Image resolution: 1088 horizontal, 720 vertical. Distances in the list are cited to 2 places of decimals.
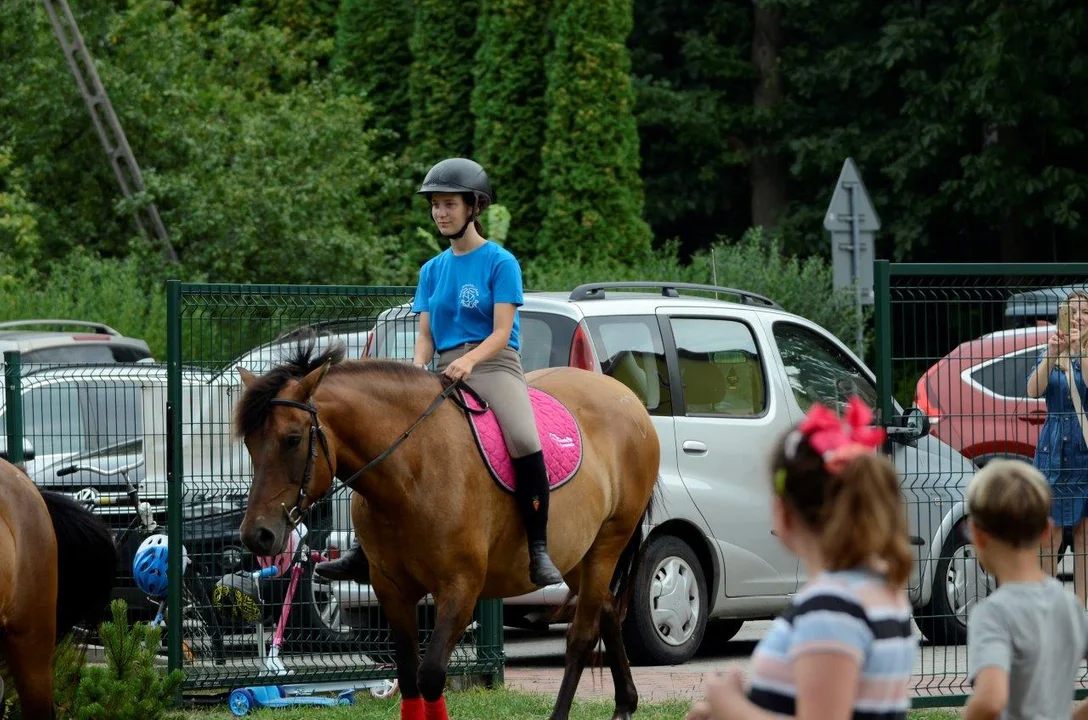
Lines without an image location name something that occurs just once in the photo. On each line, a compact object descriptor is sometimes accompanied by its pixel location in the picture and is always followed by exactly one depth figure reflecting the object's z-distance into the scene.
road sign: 33.50
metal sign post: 33.53
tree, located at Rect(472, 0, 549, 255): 66.81
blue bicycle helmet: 19.02
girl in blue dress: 18.44
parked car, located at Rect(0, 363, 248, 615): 21.19
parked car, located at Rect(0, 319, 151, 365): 29.06
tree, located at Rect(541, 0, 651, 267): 63.66
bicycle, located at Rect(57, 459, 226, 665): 18.89
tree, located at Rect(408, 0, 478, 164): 70.75
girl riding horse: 15.70
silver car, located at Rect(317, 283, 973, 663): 21.05
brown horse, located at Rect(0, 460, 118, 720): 14.07
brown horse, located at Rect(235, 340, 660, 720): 14.20
